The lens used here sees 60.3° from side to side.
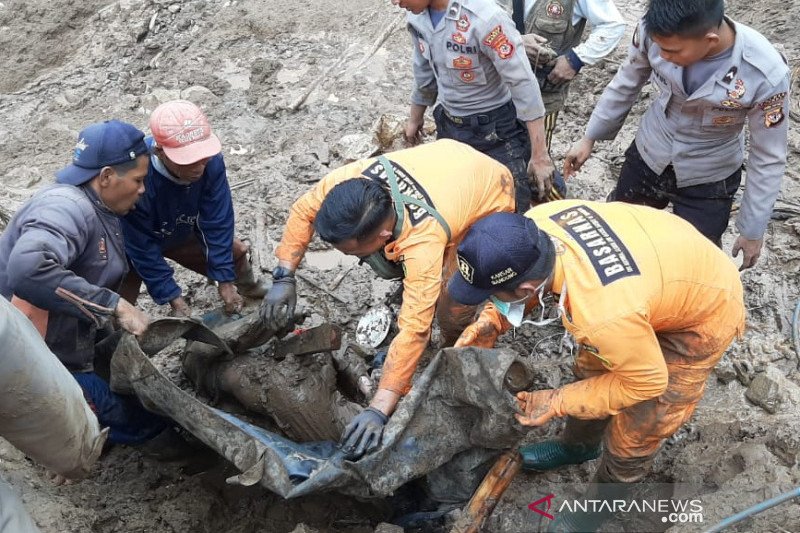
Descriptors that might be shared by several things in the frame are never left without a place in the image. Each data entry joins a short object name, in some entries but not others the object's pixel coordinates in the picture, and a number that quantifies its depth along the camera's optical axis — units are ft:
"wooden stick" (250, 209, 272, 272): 15.52
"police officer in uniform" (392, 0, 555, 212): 11.57
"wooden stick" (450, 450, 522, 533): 9.10
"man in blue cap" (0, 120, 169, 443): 8.61
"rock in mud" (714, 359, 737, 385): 12.10
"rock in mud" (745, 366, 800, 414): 11.26
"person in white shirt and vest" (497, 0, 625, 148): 12.66
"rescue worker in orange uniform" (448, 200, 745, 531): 7.58
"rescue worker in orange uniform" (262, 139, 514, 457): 9.14
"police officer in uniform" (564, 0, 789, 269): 9.14
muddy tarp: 8.59
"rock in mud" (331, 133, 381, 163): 17.62
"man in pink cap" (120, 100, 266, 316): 10.57
